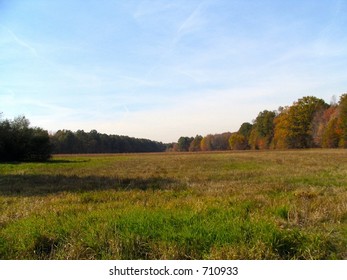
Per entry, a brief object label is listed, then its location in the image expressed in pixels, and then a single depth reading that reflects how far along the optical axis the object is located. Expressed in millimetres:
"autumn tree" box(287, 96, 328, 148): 90438
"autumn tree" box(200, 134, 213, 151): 166875
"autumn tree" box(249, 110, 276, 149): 111562
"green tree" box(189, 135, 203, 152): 177000
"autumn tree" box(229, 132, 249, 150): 132000
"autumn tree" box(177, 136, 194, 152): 185375
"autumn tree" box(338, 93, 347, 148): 76688
